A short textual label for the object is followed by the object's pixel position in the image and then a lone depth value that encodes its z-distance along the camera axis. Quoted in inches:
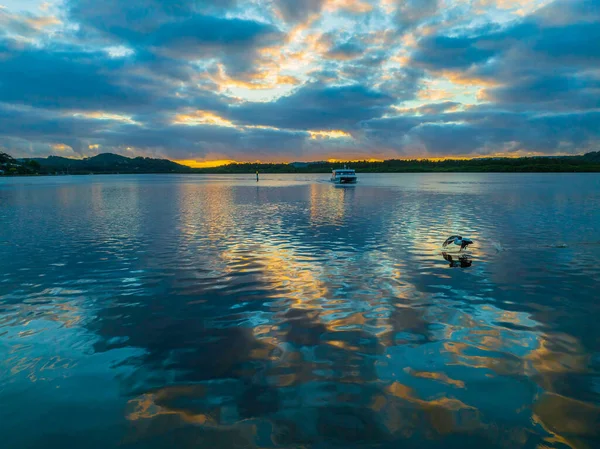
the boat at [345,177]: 4871.3
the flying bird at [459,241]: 837.2
